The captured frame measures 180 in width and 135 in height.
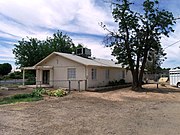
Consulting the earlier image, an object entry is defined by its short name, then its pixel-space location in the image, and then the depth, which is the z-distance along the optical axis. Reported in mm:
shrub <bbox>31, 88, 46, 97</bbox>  11715
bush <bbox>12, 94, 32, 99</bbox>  10941
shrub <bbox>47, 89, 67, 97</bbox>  11786
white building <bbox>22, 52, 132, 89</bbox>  15460
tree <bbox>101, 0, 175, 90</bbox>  15328
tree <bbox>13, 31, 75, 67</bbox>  27460
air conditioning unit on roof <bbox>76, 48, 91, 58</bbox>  19837
